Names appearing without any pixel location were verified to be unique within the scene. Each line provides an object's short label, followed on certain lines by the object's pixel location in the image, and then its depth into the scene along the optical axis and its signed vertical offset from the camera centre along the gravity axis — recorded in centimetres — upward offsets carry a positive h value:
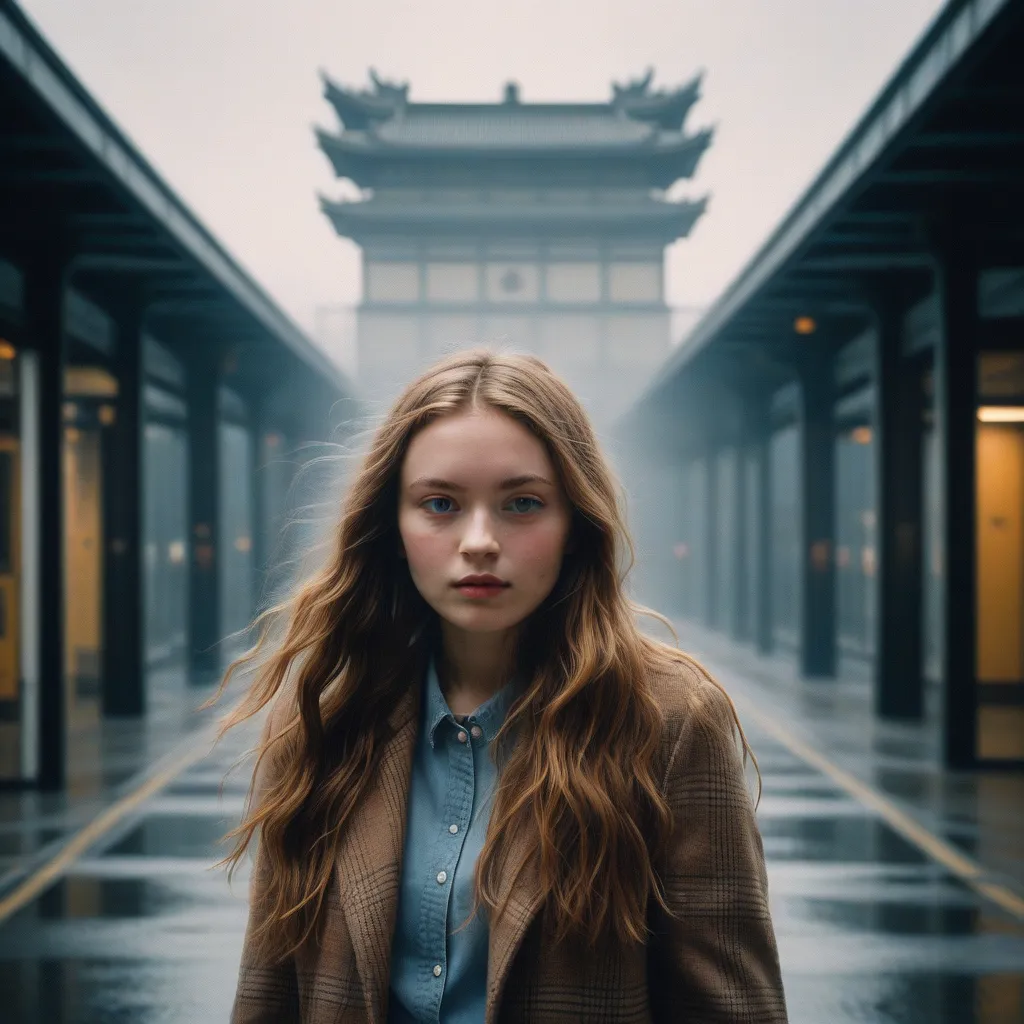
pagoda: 4591 +1035
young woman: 180 -45
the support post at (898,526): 1251 -31
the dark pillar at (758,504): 1906 -12
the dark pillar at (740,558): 2102 -105
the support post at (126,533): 1256 -35
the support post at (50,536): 877 -26
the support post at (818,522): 1599 -34
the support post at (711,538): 2477 -83
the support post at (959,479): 948 +12
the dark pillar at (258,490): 2000 +15
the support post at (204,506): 1611 -10
